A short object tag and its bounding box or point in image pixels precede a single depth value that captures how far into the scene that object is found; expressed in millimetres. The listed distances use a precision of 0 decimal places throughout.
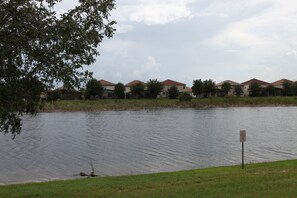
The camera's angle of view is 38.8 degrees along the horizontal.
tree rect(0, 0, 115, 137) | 7910
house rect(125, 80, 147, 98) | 139250
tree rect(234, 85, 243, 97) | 145125
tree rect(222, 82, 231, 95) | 148500
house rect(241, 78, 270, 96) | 174900
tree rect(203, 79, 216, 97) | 138750
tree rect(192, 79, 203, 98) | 138125
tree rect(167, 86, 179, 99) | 136750
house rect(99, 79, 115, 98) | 146250
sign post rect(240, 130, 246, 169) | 17500
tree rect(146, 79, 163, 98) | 134675
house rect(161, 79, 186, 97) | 171300
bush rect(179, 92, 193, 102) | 119938
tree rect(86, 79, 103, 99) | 120700
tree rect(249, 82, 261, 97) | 142125
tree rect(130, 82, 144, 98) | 135000
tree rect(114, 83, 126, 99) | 133625
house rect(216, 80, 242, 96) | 149788
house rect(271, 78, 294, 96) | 155562
